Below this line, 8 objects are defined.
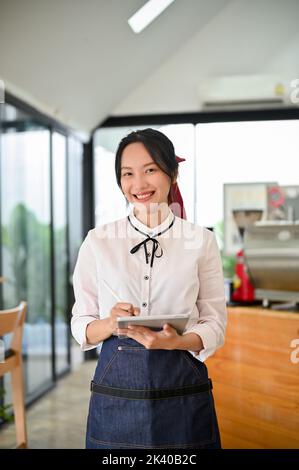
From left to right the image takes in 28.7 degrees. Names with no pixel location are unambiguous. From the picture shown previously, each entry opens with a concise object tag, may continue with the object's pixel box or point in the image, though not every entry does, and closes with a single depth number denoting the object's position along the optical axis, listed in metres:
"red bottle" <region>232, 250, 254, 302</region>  2.22
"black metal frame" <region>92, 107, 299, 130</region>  3.57
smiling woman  1.54
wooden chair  2.94
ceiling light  2.11
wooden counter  1.99
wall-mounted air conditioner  4.26
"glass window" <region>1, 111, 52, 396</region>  3.65
